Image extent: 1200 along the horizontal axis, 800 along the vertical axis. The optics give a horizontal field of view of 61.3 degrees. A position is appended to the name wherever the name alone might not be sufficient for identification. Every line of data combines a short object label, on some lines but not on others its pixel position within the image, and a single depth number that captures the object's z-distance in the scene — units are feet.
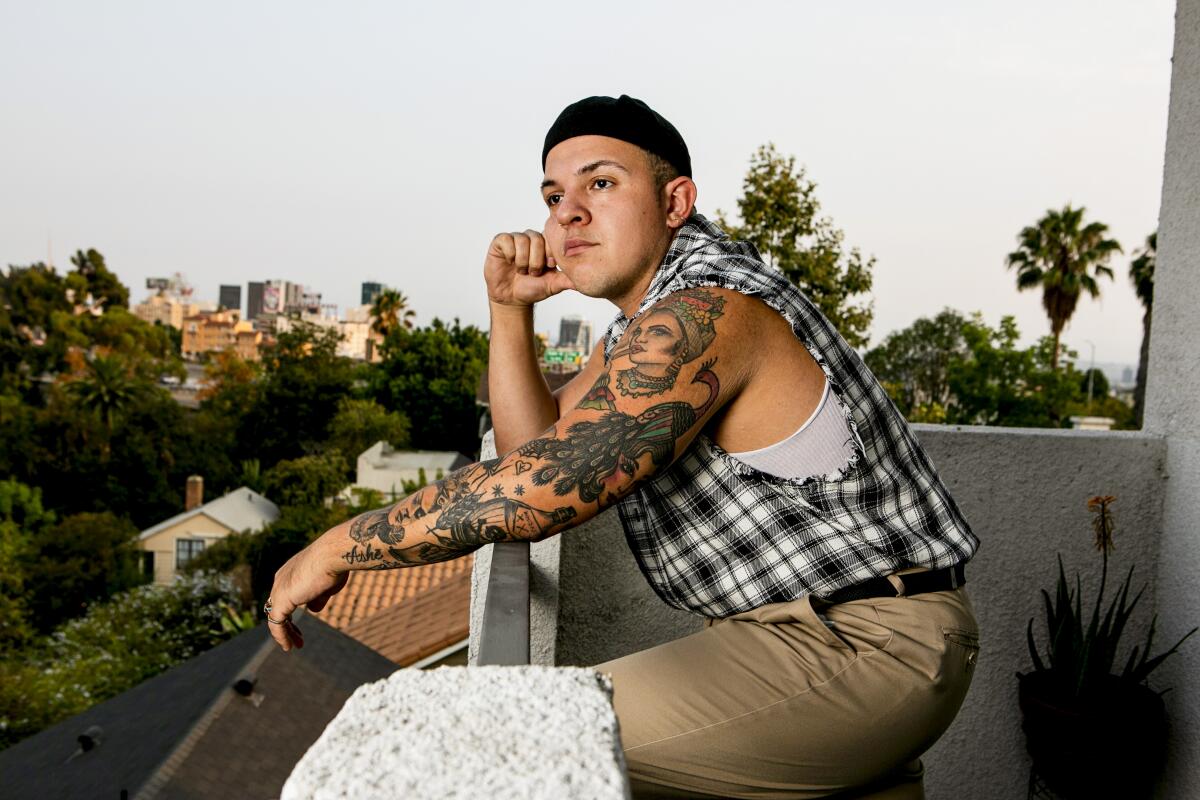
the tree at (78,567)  140.05
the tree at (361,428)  175.52
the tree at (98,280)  209.87
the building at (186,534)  155.74
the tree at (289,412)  188.44
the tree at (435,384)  190.29
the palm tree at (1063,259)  87.15
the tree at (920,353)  132.36
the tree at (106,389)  170.60
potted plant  7.27
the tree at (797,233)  64.03
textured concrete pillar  1.97
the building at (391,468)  164.04
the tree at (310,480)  164.66
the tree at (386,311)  216.95
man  4.17
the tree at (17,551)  129.38
